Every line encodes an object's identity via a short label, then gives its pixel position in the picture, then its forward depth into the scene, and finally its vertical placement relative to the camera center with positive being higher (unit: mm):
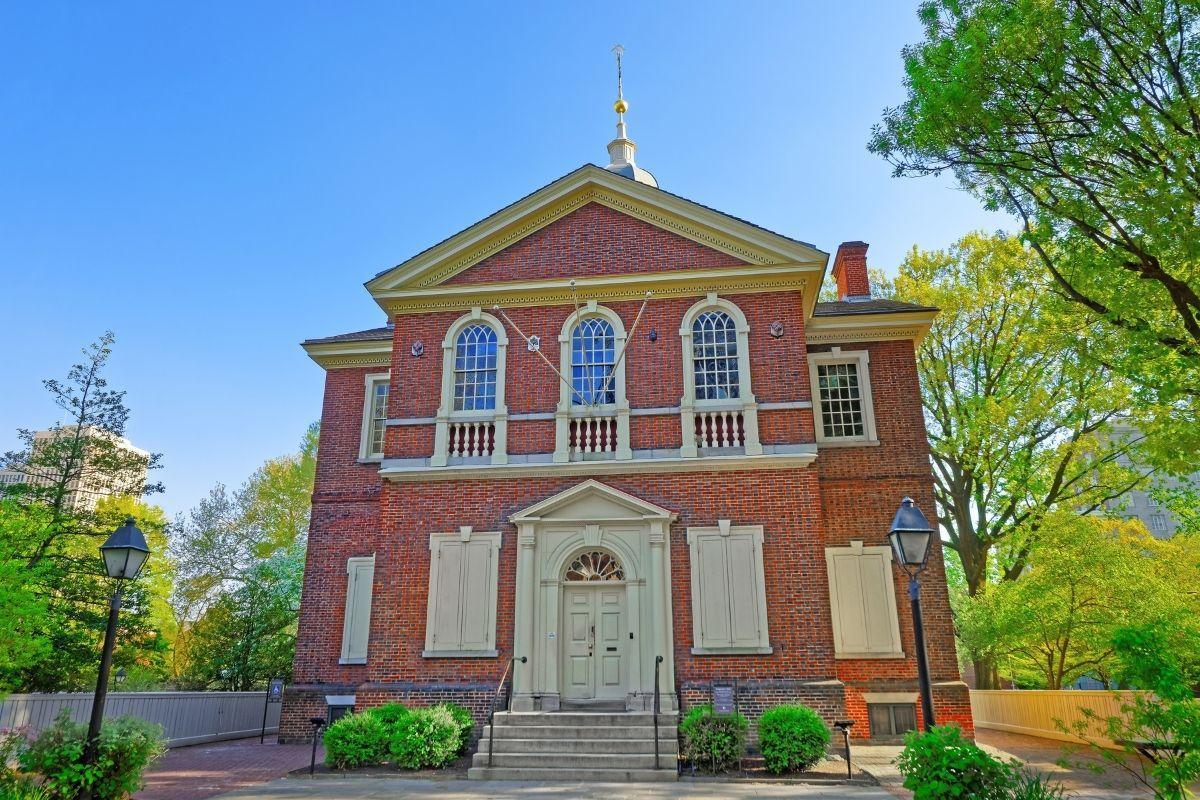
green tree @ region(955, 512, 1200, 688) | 16016 +1255
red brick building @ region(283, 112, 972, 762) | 13391 +3200
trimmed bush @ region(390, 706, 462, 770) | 11758 -1204
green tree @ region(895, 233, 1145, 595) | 20953 +6552
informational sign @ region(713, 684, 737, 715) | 12742 -632
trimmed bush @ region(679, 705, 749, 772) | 11375 -1139
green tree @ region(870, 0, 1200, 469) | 10219 +7197
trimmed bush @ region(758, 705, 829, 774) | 11234 -1138
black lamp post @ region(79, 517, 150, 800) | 8938 +1118
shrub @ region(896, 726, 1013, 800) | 6896 -973
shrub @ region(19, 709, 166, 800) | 8414 -1067
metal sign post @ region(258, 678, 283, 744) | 18853 -778
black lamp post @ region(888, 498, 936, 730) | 8156 +1130
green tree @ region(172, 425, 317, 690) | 23406 +2800
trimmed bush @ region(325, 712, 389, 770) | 11891 -1249
